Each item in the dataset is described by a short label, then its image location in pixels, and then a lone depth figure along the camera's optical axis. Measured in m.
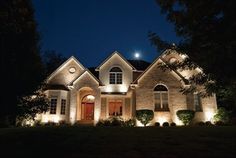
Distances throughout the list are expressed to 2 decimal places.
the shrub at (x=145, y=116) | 25.08
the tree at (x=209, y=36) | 8.77
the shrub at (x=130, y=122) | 25.42
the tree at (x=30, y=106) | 16.56
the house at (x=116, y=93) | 26.42
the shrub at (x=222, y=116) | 26.22
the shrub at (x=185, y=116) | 25.08
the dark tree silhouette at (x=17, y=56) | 15.70
